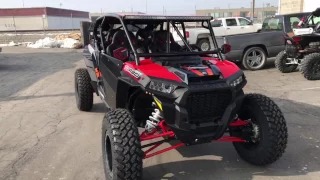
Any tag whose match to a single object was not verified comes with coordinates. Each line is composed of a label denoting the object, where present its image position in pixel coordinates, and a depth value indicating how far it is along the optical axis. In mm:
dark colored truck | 7849
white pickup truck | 13034
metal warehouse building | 37592
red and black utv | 2527
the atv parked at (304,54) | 6523
